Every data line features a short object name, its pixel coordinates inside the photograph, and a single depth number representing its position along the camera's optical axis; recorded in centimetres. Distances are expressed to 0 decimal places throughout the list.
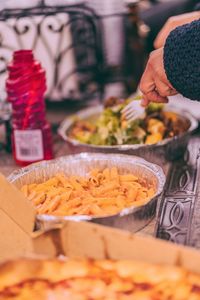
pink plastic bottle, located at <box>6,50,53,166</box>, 103
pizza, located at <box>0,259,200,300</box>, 62
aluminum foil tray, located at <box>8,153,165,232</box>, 77
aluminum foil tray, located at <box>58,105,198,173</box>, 100
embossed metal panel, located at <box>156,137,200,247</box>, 79
